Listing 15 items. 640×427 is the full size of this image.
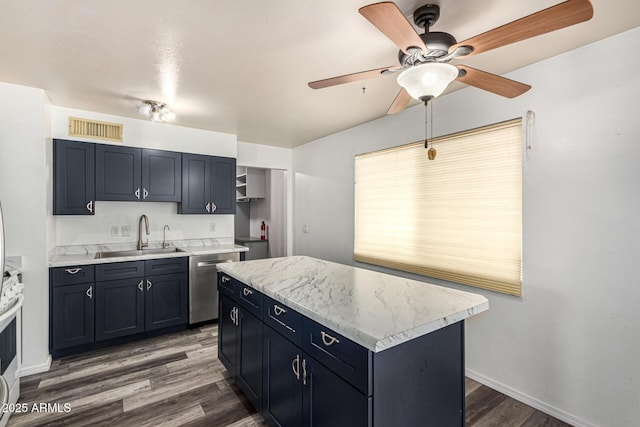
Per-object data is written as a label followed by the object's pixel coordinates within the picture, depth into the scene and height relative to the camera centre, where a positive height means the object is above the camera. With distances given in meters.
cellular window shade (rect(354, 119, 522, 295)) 2.32 +0.04
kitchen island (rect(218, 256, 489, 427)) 1.21 -0.64
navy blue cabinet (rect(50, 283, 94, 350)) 2.76 -0.96
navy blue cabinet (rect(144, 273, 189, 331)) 3.22 -0.97
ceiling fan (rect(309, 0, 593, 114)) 1.10 +0.73
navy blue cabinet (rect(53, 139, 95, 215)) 2.96 +0.35
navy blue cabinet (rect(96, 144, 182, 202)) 3.22 +0.43
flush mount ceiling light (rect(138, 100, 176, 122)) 2.94 +1.00
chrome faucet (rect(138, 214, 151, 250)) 3.59 -0.22
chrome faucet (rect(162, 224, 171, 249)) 3.77 -0.27
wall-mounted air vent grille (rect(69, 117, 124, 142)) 3.17 +0.90
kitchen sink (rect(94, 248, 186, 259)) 3.38 -0.46
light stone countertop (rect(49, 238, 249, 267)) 2.88 -0.44
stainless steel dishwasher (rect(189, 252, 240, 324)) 3.48 -0.87
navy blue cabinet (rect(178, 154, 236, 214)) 3.73 +0.36
